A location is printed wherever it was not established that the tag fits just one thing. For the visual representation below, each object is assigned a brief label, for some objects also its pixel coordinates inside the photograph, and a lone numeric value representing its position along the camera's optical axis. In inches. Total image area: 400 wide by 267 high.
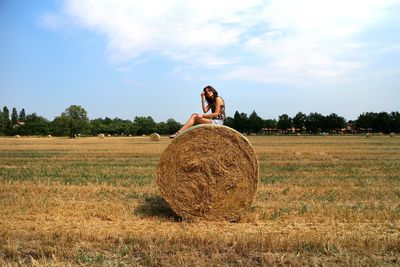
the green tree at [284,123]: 4626.0
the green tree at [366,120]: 4416.8
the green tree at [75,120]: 3422.7
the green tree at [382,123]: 4217.5
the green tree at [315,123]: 4537.4
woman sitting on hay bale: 305.6
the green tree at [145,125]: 4626.0
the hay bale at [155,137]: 1950.1
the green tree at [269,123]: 4902.8
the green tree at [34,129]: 3833.2
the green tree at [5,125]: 3776.1
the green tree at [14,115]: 5487.2
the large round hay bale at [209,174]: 275.6
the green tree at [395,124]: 4119.1
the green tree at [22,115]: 6270.7
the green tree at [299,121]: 4645.9
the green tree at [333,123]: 4537.4
